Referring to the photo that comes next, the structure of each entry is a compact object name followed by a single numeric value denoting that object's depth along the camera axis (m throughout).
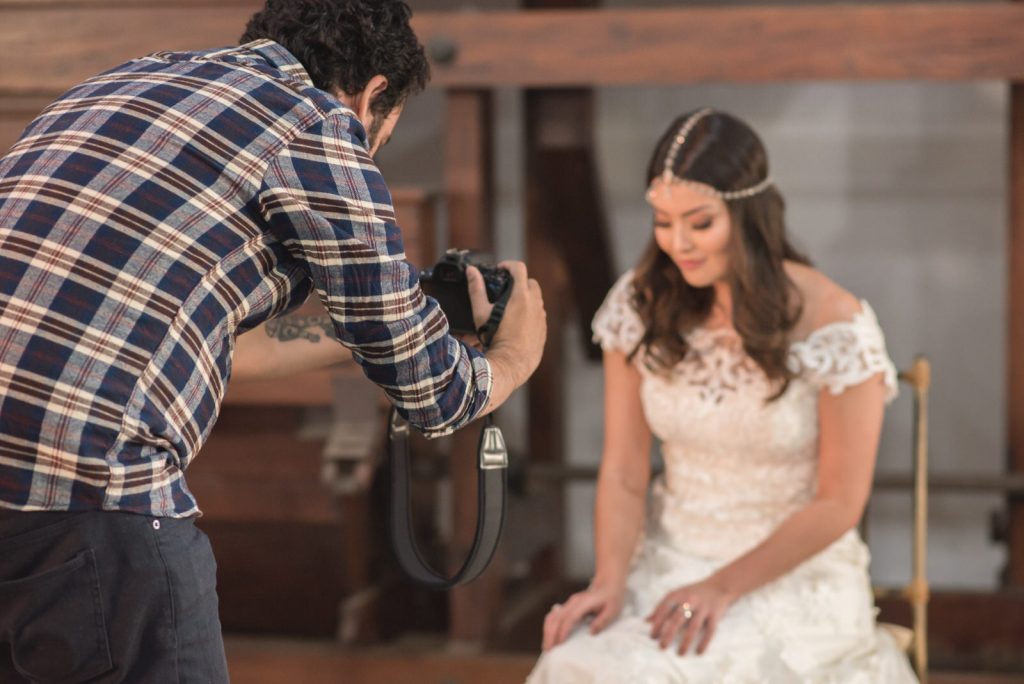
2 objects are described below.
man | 2.74
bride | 3.40
